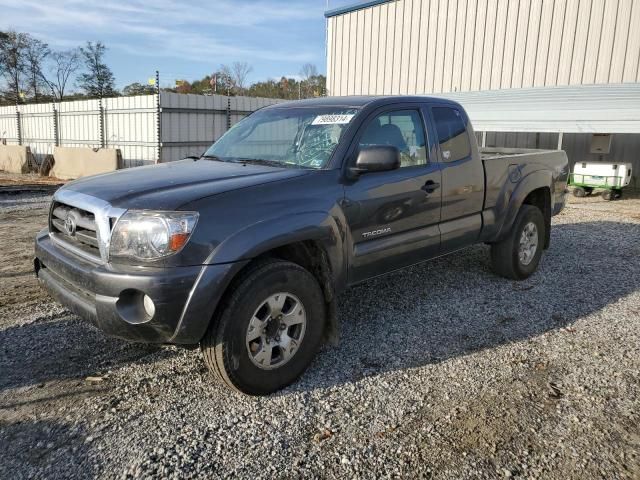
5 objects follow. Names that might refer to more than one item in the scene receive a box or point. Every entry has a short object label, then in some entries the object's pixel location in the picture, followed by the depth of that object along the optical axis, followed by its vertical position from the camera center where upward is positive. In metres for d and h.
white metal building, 14.43 +3.11
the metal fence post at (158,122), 16.50 +0.51
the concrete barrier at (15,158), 19.36 -1.01
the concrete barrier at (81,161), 16.14 -0.86
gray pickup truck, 2.72 -0.54
